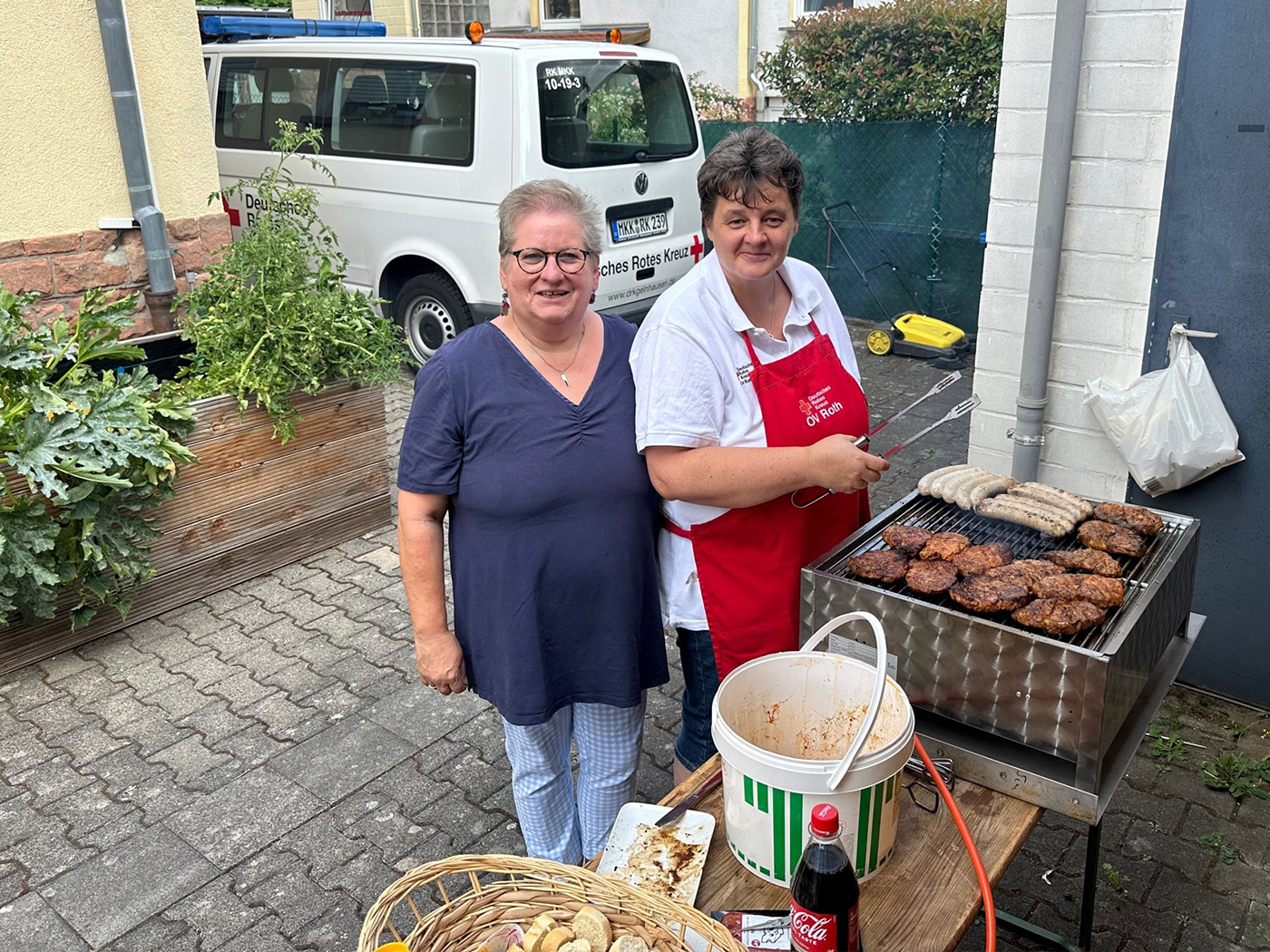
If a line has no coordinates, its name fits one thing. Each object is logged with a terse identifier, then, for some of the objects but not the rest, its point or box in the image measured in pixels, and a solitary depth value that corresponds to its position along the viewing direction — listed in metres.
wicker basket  1.64
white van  7.06
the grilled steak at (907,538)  2.52
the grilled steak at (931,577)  2.29
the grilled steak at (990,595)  2.21
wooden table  1.77
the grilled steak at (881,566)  2.34
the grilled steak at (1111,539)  2.51
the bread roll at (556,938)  1.64
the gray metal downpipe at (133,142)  5.02
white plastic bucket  1.74
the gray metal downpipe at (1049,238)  3.55
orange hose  1.70
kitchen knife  2.00
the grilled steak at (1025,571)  2.34
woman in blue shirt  2.34
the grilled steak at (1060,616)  2.12
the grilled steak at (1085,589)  2.25
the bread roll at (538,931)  1.64
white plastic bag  3.56
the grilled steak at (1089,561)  2.40
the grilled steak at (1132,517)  2.64
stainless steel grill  2.01
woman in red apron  2.29
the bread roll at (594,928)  1.64
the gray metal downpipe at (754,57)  12.57
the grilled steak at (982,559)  2.40
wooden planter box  4.59
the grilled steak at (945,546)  2.48
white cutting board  1.87
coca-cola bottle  1.57
